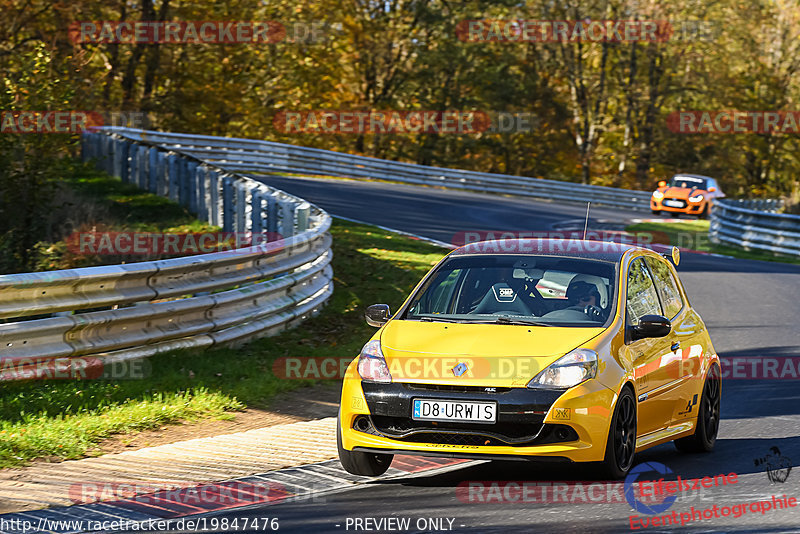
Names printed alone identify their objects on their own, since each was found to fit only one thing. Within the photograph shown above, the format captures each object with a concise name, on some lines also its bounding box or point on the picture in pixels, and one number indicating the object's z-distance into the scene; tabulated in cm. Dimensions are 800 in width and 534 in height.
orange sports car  7387
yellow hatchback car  1345
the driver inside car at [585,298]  1522
